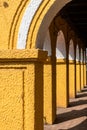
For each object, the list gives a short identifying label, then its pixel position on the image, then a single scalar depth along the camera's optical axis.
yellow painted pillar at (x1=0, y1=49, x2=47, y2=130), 3.63
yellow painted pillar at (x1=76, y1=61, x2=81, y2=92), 14.75
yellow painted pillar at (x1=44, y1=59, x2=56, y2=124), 7.42
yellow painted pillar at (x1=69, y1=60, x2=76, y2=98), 12.21
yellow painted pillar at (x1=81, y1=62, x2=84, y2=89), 17.00
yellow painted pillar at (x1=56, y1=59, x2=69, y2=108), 9.83
